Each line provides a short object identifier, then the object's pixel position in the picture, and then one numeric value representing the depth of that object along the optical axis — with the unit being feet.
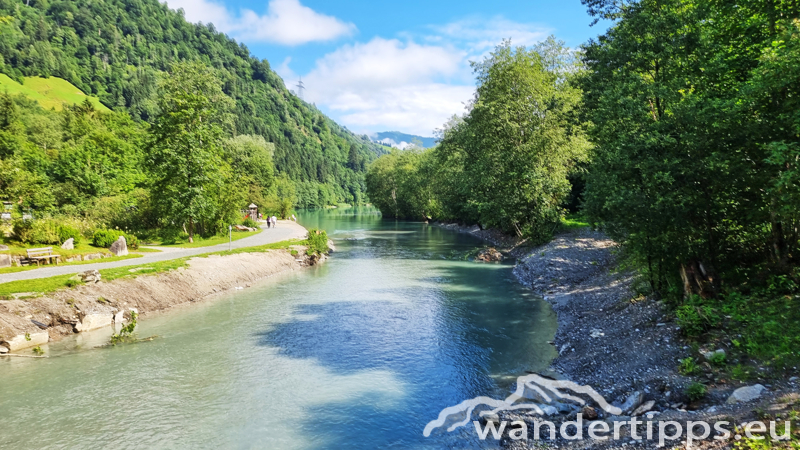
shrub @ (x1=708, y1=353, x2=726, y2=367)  35.47
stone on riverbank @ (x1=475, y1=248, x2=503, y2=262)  132.82
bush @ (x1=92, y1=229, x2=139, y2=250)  103.55
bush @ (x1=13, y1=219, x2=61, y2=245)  94.73
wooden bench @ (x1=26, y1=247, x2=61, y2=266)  82.17
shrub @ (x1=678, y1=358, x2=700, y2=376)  36.06
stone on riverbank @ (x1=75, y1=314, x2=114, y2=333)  63.26
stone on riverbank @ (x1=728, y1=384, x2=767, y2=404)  28.96
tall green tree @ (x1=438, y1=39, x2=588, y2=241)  136.46
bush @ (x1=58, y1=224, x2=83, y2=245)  98.22
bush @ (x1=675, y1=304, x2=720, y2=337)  41.19
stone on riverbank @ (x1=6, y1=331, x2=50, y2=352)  54.24
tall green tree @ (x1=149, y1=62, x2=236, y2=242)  127.24
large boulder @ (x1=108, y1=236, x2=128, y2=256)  99.86
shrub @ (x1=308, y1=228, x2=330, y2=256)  136.46
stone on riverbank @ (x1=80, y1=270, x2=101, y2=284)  70.08
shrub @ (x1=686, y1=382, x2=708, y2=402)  32.53
